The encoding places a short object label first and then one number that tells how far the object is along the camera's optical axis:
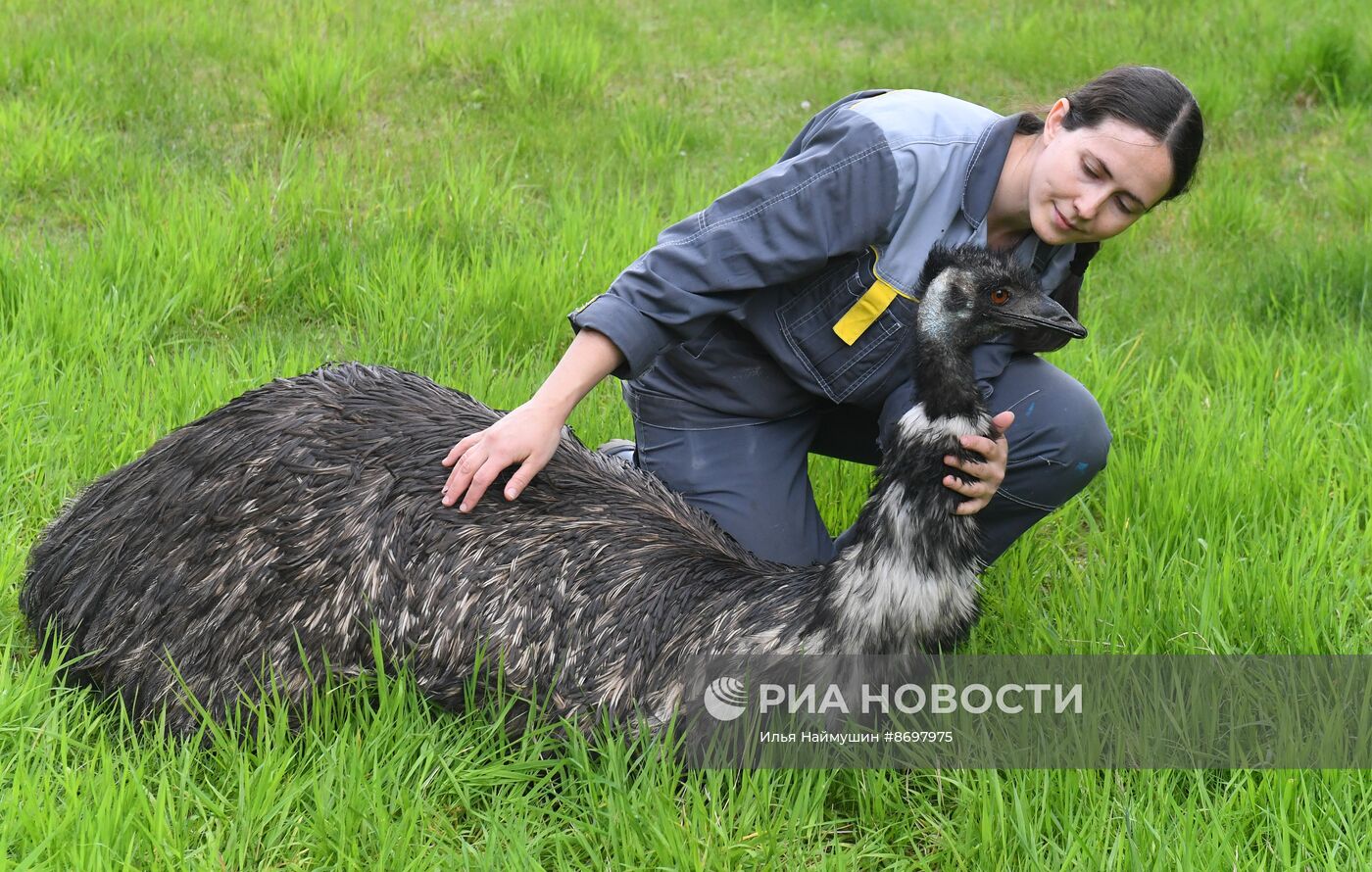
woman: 3.58
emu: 3.22
